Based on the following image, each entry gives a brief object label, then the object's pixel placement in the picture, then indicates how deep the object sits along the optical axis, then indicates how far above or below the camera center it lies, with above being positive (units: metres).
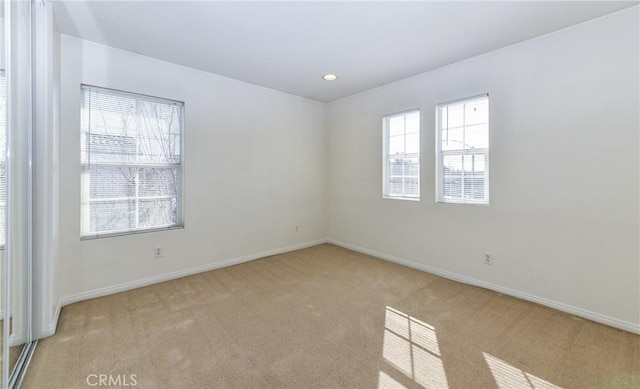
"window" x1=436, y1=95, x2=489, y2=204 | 2.96 +0.48
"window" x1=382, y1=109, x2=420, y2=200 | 3.60 +0.51
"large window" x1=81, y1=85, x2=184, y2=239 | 2.71 +0.32
